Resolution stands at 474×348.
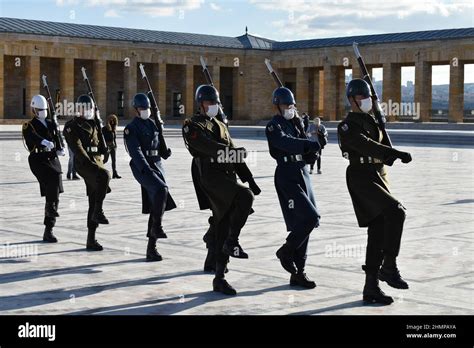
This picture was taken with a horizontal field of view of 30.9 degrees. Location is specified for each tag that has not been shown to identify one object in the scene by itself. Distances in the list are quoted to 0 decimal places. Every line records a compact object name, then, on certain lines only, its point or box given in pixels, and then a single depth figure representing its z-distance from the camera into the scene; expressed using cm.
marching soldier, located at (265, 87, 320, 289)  857
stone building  5488
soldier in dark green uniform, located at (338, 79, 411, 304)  791
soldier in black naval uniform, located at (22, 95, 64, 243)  1152
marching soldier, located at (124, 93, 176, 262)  1011
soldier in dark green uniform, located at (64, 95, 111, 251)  1088
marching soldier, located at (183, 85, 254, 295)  850
